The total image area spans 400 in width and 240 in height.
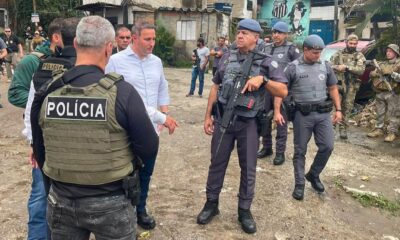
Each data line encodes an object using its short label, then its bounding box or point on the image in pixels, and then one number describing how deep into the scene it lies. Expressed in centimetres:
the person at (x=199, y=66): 1136
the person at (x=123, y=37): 499
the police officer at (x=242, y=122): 351
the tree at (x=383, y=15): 869
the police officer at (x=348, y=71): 691
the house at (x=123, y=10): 2256
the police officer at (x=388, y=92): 703
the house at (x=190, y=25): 2195
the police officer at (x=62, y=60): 260
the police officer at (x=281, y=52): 562
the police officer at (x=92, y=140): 191
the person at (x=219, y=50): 955
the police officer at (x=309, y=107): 447
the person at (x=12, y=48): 1168
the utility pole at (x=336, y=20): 2418
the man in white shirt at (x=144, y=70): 326
